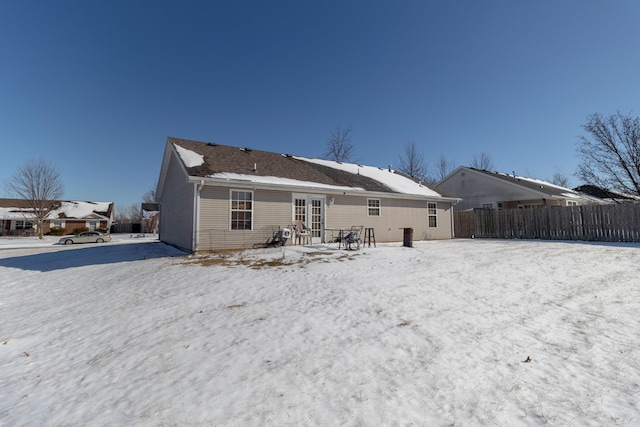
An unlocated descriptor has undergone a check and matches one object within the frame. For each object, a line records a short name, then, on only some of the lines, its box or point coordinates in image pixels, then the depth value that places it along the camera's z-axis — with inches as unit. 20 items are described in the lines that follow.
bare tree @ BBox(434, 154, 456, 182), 1587.1
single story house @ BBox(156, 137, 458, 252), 429.7
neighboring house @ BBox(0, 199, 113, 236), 1429.6
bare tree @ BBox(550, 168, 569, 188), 1845.5
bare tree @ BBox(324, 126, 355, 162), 1299.2
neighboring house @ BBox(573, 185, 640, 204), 767.1
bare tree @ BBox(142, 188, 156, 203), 2363.2
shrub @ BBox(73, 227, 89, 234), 1416.7
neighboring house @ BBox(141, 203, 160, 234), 1488.7
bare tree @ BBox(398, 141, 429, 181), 1429.6
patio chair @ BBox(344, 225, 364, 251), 427.5
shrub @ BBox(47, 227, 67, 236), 1417.3
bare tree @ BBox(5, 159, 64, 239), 1275.8
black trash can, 474.6
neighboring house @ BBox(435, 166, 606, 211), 824.9
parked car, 917.8
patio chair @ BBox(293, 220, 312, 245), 485.1
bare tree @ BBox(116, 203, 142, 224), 2888.8
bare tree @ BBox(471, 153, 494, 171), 1609.3
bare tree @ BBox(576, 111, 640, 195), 734.5
